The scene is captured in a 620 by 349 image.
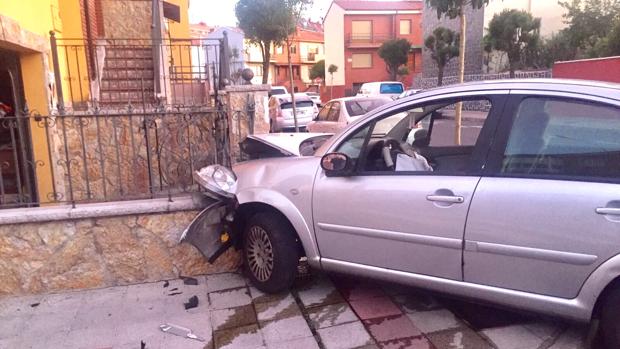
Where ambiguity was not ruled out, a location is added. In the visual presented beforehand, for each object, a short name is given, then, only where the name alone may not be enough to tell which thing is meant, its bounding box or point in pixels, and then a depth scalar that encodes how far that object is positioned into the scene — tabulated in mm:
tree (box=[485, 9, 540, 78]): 25359
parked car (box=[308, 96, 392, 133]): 12201
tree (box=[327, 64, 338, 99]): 45812
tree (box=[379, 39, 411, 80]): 40125
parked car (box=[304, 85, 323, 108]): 52950
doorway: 6462
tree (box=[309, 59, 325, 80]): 54744
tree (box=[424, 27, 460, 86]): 30000
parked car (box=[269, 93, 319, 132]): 17656
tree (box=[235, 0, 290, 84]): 16792
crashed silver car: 2684
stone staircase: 9742
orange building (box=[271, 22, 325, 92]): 63391
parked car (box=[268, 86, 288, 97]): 28228
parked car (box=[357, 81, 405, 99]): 28553
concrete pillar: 5242
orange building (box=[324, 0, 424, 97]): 48000
